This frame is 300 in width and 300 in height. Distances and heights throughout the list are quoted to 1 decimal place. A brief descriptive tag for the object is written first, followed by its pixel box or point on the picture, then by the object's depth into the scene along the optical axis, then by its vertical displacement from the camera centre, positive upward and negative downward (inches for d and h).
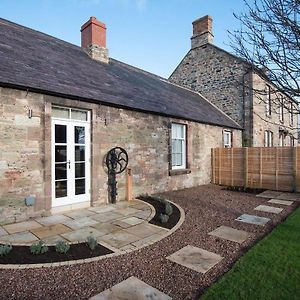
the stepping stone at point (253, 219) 245.9 -72.6
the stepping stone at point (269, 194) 395.3 -74.7
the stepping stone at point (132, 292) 117.9 -70.6
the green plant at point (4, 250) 156.7 -63.1
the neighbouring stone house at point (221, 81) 652.7 +201.0
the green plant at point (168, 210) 265.3 -64.9
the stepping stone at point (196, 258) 151.2 -71.5
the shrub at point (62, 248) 163.6 -64.5
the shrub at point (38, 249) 162.1 -64.6
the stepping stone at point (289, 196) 378.0 -74.9
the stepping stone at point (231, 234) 198.6 -72.1
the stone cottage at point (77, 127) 239.5 +31.8
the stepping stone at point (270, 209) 293.9 -73.6
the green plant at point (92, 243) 170.4 -64.5
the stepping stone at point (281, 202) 341.7 -74.4
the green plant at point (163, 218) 236.6 -66.0
